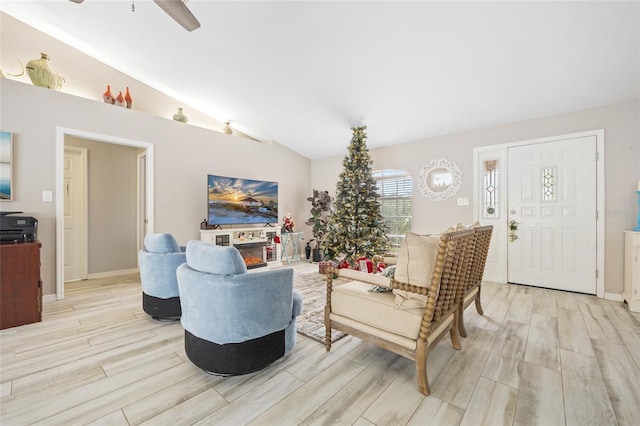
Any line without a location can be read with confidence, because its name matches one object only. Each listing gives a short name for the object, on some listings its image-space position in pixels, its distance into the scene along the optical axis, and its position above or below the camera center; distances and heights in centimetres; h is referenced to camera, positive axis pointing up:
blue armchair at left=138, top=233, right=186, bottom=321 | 264 -68
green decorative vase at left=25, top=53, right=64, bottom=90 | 332 +177
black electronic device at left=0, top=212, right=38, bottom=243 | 266 -17
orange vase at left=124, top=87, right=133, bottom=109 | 407 +173
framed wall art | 304 +54
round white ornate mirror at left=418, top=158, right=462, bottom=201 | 455 +58
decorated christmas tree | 454 -4
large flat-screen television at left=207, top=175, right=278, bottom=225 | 476 +21
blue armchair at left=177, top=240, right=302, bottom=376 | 170 -66
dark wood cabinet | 255 -73
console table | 466 -51
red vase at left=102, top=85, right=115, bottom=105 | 388 +169
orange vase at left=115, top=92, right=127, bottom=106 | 400 +169
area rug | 243 -112
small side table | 588 -77
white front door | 356 -3
